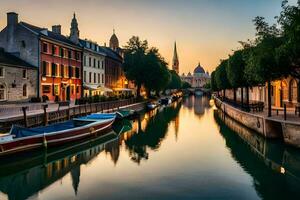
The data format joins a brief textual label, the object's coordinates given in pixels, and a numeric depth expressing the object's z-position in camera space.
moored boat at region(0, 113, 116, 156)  22.00
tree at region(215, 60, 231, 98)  63.20
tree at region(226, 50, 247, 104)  43.84
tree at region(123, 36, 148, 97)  65.88
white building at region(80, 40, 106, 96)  60.41
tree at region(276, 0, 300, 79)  22.39
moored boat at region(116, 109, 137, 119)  45.08
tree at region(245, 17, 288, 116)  27.78
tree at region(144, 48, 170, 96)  65.25
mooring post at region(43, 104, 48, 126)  30.16
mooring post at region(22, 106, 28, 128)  27.18
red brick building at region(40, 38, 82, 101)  47.22
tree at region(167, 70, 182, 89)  139.54
